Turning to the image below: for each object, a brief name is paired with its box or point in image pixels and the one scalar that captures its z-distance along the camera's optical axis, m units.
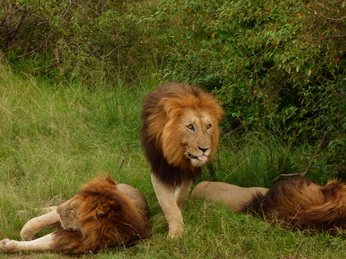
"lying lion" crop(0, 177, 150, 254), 8.27
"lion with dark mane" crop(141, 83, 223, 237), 8.82
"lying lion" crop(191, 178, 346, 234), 8.62
